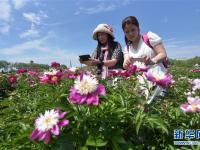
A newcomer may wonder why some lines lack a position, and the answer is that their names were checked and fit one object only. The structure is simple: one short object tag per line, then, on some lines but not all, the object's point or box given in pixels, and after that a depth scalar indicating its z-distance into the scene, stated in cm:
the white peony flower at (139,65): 145
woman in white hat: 225
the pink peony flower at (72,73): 159
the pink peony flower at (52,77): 138
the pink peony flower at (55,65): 215
